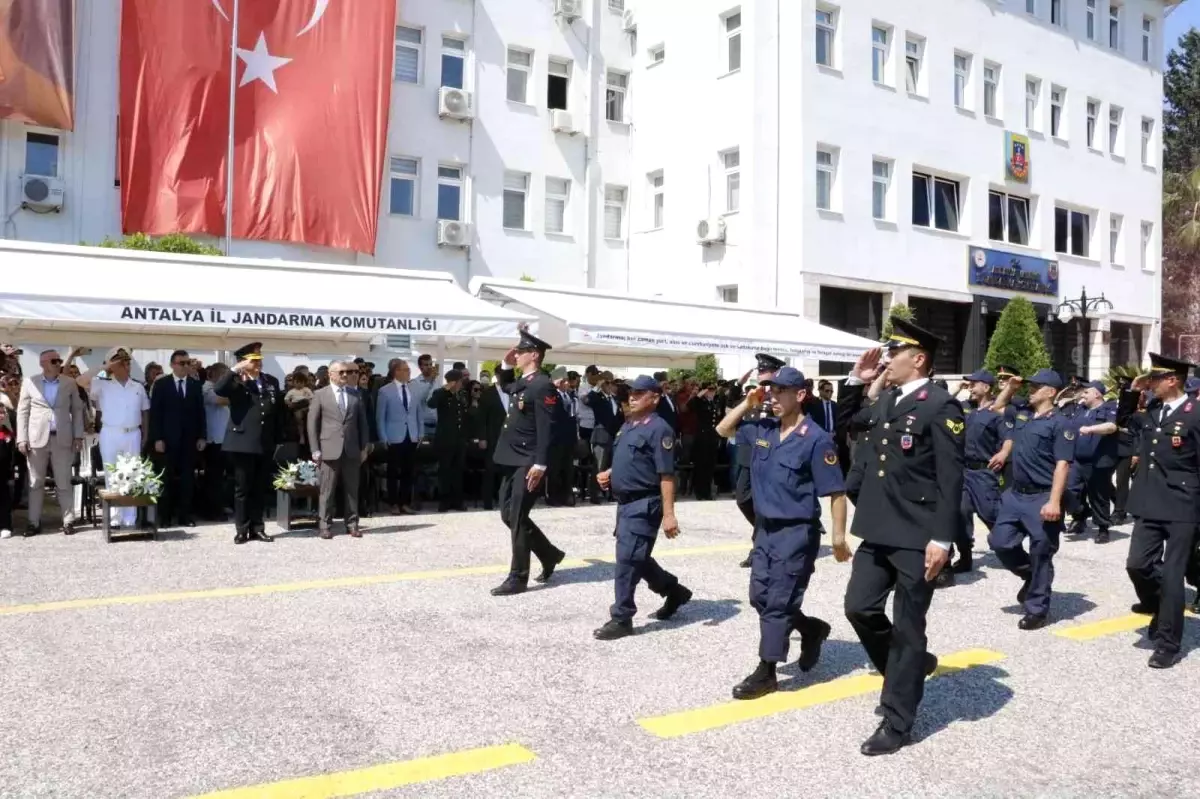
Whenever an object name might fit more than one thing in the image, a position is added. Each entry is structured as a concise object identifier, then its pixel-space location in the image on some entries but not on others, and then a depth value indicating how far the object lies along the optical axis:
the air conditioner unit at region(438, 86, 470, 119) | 25.89
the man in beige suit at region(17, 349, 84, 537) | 11.41
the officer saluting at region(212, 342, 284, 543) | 11.09
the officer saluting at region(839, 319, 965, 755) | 4.99
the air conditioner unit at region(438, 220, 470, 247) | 25.81
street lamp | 29.08
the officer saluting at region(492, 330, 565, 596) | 8.34
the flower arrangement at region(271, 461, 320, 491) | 11.72
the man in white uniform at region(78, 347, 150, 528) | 11.59
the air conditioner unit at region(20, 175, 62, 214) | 20.81
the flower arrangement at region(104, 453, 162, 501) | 10.80
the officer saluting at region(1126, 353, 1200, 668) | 6.70
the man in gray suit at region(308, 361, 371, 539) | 11.53
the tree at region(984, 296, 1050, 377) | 28.86
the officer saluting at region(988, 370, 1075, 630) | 7.64
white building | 26.62
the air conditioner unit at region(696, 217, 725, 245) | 27.34
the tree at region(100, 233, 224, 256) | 20.14
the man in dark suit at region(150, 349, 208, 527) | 12.23
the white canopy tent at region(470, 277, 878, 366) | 15.95
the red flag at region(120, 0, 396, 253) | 21.92
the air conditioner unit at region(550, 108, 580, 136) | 28.02
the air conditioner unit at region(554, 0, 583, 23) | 28.02
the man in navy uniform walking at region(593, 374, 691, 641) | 7.00
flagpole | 22.19
